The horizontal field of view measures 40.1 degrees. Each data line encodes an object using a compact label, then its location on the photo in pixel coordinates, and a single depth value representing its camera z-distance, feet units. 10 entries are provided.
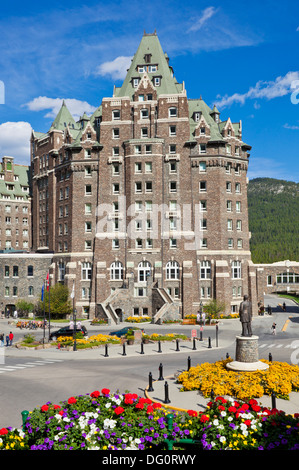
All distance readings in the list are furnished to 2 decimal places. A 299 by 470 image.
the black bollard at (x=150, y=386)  68.64
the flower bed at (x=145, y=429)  36.24
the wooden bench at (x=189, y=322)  182.91
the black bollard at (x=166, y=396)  61.41
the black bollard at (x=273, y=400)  55.73
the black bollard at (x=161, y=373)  76.34
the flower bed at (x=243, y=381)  61.82
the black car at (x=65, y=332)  141.69
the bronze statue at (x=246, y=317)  71.51
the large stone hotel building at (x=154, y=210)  205.26
